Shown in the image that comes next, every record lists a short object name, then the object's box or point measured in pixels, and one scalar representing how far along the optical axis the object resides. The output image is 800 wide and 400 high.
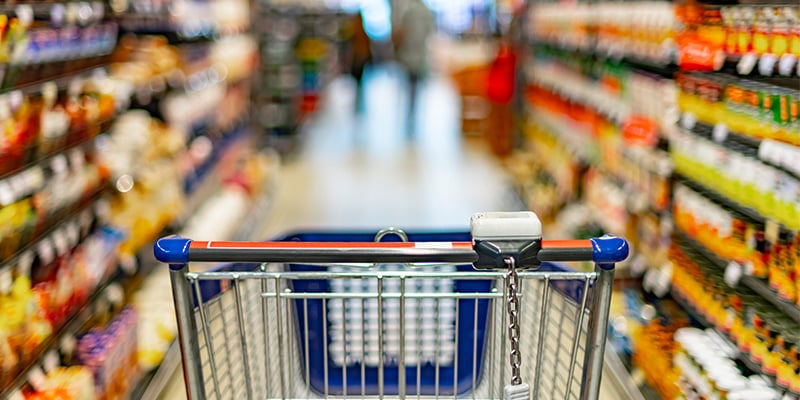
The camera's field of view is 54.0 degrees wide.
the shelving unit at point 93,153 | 2.50
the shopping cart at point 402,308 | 1.50
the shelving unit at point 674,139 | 2.33
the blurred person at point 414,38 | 9.88
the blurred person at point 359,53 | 11.58
